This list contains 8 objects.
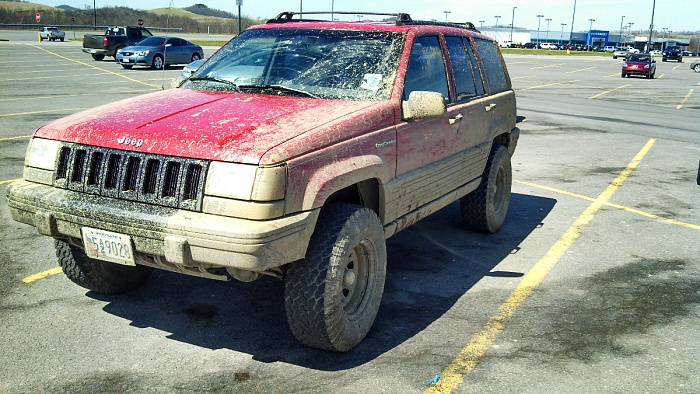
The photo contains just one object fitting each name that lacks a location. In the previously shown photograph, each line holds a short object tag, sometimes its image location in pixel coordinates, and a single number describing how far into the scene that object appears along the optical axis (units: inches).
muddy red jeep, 137.0
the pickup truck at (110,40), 1310.3
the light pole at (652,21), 3563.0
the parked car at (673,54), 2664.9
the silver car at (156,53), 1115.9
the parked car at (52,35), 2313.5
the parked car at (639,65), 1445.6
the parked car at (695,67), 1813.5
